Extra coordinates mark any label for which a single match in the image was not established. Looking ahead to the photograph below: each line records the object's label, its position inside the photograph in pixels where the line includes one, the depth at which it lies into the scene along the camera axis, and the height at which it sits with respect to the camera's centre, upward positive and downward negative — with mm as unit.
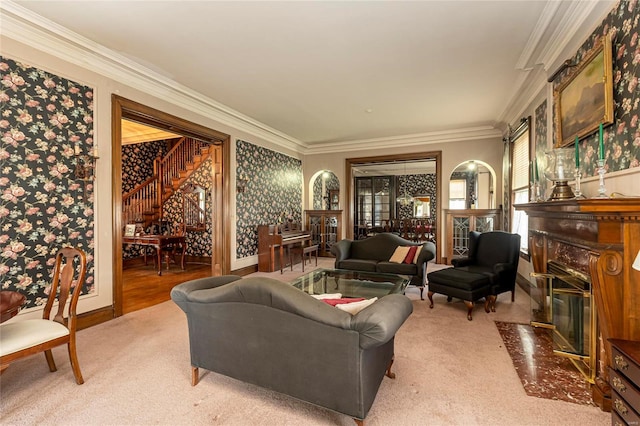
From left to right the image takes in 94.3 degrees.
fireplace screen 2014 -801
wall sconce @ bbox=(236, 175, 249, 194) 5309 +510
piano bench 6137 -821
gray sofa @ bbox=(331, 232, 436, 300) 4125 -716
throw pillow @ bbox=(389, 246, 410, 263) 4426 -654
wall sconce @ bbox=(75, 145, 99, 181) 2968 +490
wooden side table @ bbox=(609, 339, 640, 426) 1325 -815
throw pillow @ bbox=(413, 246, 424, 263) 4268 -632
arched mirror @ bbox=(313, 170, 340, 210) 9641 +669
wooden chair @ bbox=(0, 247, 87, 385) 1757 -763
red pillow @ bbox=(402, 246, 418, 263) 4336 -646
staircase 6621 +531
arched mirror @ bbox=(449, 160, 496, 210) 8688 +751
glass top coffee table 2967 -800
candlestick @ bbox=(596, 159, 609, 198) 1775 +189
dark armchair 3350 -752
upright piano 5691 -684
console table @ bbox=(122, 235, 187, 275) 5719 -567
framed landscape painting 2115 +941
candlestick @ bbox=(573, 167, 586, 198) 2046 +181
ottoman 3290 -861
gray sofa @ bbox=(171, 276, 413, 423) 1467 -700
